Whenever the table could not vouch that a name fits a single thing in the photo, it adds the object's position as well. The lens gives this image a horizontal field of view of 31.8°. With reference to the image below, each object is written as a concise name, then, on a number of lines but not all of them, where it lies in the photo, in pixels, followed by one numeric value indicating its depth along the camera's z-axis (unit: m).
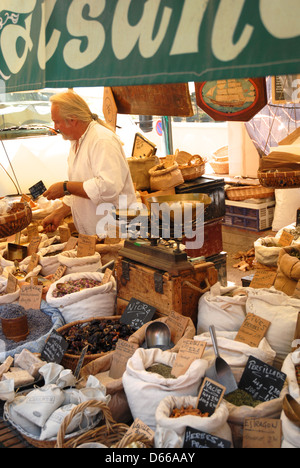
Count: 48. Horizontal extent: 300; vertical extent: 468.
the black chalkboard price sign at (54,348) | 1.97
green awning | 1.12
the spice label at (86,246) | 2.89
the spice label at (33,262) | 2.99
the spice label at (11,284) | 2.65
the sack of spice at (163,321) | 1.93
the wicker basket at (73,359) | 2.04
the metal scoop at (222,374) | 1.74
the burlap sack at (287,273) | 2.89
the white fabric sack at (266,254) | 3.68
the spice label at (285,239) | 3.26
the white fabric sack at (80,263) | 2.82
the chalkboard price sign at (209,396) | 1.54
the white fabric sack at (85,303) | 2.40
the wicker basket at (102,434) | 1.47
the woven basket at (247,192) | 5.74
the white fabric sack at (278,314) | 1.98
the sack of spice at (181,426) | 1.44
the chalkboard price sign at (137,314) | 2.23
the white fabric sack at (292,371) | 1.59
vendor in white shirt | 3.26
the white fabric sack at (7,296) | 2.57
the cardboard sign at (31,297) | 2.52
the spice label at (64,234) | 3.41
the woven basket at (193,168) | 4.88
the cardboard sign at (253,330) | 1.97
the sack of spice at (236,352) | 1.81
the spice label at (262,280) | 2.40
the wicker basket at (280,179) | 3.20
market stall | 1.33
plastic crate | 5.71
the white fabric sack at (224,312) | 2.12
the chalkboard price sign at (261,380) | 1.64
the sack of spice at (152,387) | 1.65
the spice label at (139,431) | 1.46
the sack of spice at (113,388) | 1.78
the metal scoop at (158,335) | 2.04
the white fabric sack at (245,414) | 1.55
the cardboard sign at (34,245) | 3.21
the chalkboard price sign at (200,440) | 1.39
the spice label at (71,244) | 3.11
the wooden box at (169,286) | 2.20
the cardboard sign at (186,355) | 1.75
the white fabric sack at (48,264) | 3.00
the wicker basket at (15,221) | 2.75
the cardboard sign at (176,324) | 2.04
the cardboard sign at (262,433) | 1.45
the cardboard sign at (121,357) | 1.93
